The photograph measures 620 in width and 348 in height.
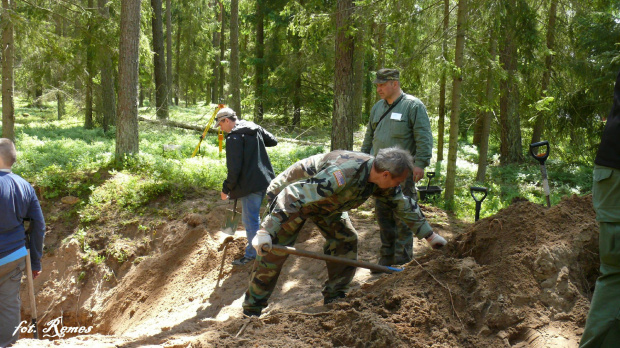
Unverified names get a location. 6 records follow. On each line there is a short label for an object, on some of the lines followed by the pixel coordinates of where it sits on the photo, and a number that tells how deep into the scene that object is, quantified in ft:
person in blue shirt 15.53
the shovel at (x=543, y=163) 17.46
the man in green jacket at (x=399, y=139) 18.33
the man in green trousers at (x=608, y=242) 8.87
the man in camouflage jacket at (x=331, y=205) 13.05
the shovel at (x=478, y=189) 19.15
